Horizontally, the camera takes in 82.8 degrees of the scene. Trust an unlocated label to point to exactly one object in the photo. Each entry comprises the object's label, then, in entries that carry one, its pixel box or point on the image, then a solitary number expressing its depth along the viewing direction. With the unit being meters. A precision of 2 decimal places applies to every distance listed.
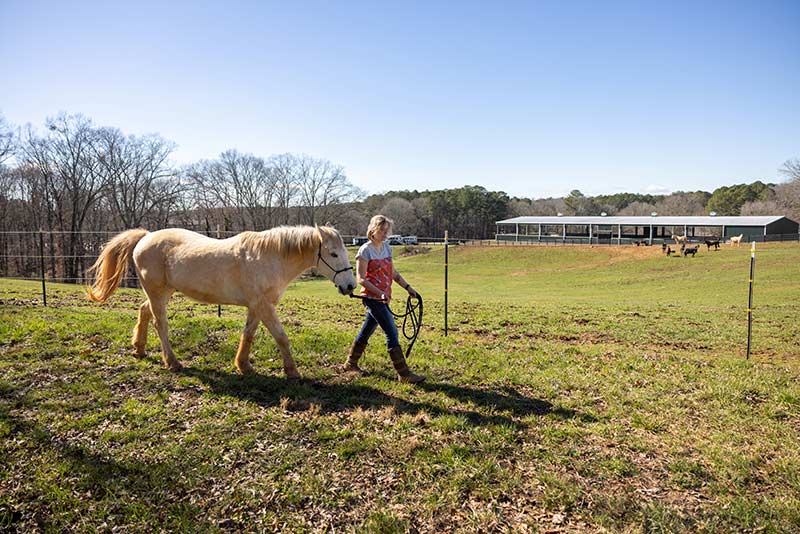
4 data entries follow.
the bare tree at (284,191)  63.53
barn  48.97
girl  4.96
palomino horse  5.15
